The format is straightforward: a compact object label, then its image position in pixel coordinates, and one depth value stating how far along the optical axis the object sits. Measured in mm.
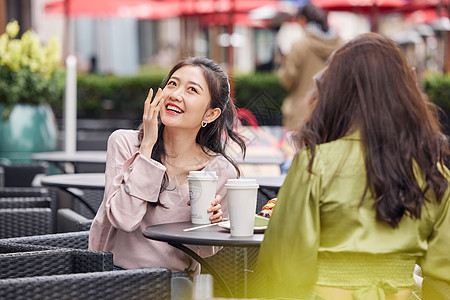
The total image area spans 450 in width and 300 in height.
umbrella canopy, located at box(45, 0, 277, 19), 19230
